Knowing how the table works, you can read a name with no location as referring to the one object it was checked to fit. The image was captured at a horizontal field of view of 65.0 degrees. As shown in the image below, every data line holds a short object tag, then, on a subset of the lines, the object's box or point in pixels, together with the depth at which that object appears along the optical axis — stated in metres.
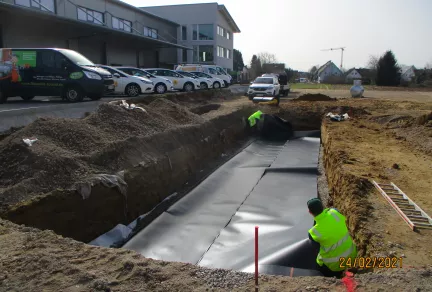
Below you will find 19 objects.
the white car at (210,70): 28.28
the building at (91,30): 19.75
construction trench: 5.23
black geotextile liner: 5.12
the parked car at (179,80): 21.56
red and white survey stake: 2.97
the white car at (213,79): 26.33
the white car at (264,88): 22.59
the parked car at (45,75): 12.44
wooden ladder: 4.49
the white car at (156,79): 18.88
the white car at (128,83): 16.19
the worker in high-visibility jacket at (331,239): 4.21
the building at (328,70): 96.12
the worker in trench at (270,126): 15.42
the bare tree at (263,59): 90.38
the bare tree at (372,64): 70.22
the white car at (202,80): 24.54
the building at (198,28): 45.19
